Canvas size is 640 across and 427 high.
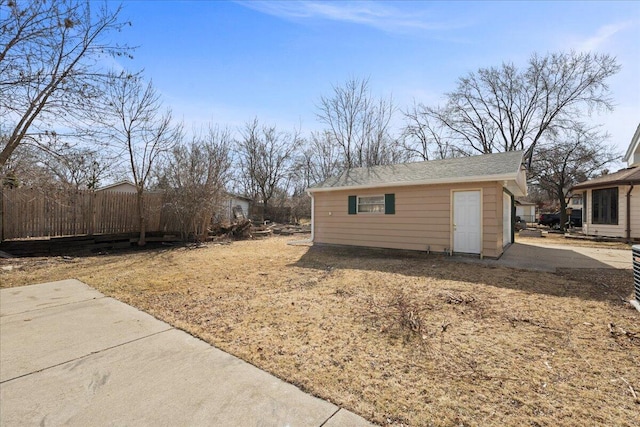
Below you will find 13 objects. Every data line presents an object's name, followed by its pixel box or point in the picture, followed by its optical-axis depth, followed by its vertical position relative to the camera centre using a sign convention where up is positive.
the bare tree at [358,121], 19.22 +6.42
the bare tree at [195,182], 11.39 +1.35
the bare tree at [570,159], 19.55 +3.82
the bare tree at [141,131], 10.30 +3.13
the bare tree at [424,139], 24.06 +6.42
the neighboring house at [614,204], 11.98 +0.50
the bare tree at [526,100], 19.83 +8.55
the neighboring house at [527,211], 35.58 +0.61
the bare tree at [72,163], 6.52 +1.25
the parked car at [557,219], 21.84 -0.27
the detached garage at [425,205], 7.95 +0.33
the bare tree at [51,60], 5.47 +3.14
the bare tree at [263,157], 27.61 +5.70
